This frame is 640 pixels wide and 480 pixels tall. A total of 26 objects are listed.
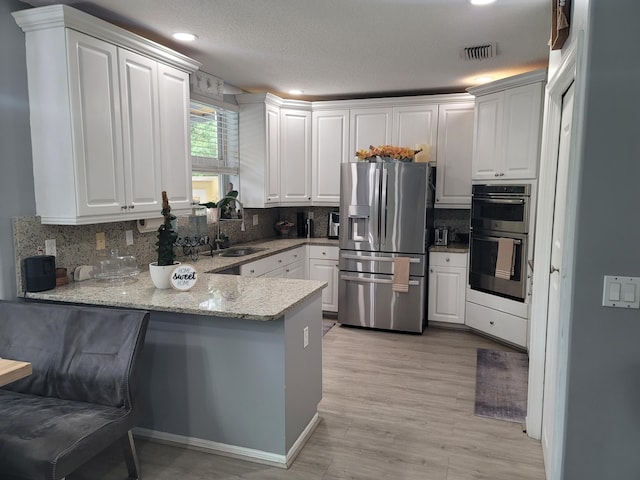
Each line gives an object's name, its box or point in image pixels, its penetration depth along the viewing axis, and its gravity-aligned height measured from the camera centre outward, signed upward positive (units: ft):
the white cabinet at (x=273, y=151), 15.92 +1.58
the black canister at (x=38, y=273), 8.40 -1.53
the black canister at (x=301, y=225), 18.66 -1.32
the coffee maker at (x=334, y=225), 17.80 -1.25
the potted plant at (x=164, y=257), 8.74 -1.28
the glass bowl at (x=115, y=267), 9.82 -1.66
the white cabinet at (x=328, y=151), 17.04 +1.63
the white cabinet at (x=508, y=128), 12.71 +1.99
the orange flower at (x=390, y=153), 14.89 +1.39
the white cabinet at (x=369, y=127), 16.47 +2.49
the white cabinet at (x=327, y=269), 16.83 -2.87
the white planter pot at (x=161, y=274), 8.73 -1.59
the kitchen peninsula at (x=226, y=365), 7.77 -3.12
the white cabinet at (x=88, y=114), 8.23 +1.55
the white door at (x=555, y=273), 7.08 -1.34
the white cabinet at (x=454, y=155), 15.48 +1.38
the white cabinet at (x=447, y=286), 15.10 -3.14
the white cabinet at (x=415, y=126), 15.89 +2.45
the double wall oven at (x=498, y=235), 12.96 -1.22
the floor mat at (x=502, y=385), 9.93 -4.80
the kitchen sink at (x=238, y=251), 13.78 -1.86
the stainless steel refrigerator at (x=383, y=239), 14.55 -1.52
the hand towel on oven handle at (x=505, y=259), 13.16 -1.91
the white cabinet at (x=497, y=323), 13.25 -4.04
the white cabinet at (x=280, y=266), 13.18 -2.35
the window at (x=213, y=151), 14.13 +1.41
